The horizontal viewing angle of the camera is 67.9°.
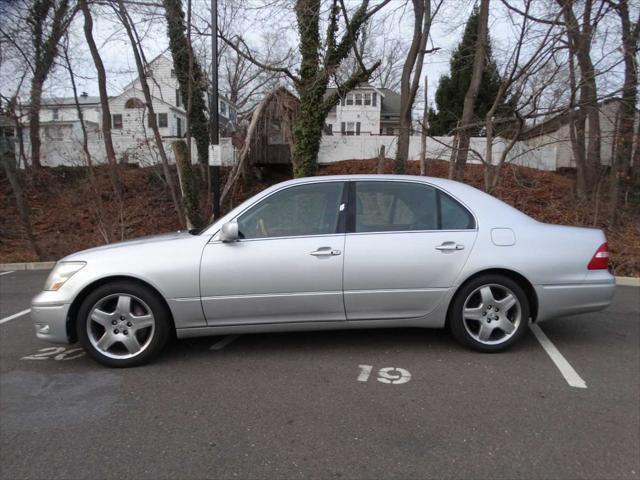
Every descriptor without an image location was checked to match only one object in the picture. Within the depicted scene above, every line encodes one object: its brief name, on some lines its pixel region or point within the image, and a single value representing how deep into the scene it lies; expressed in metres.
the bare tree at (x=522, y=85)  8.31
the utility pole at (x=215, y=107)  9.47
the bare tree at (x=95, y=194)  11.52
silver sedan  3.89
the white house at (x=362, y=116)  46.56
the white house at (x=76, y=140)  15.98
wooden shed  15.57
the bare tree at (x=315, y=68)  10.54
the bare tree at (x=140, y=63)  11.26
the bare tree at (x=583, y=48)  8.34
